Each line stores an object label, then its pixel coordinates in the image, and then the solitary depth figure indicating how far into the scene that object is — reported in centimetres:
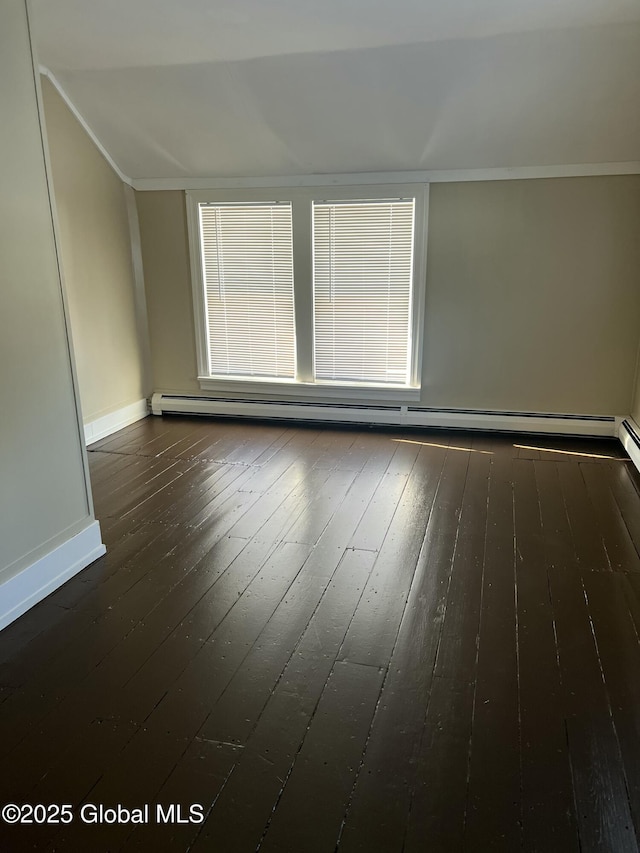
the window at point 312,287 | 428
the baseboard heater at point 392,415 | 424
